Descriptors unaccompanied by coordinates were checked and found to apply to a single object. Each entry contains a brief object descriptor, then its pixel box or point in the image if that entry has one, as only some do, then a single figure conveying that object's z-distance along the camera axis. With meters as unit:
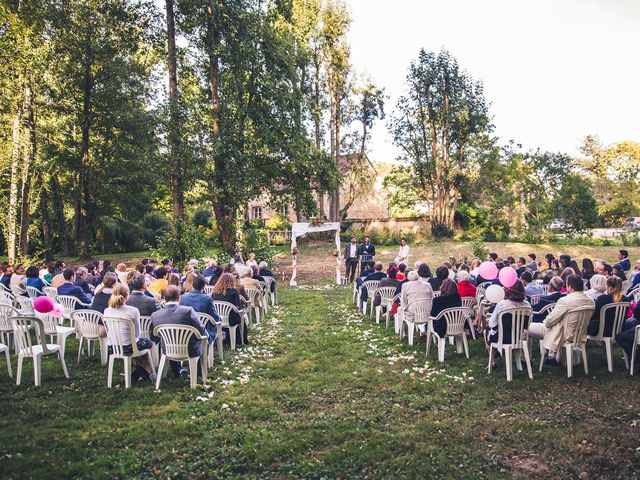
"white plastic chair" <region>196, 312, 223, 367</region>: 6.97
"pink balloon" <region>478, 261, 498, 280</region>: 9.34
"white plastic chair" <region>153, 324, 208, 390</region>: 6.01
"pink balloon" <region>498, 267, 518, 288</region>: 6.31
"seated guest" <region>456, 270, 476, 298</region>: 8.38
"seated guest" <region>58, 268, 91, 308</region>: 8.41
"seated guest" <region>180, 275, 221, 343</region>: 6.97
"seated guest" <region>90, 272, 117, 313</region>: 7.31
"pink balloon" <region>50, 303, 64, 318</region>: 7.12
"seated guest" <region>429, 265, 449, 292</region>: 8.50
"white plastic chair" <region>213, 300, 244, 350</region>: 8.09
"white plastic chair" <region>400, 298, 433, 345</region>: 8.16
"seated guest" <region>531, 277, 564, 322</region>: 7.36
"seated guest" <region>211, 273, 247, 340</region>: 8.15
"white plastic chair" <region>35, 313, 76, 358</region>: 7.07
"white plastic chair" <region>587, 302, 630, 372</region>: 6.45
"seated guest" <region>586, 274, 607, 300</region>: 6.96
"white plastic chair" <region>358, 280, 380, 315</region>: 11.20
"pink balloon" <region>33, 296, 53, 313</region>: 6.58
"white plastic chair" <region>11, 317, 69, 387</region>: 6.09
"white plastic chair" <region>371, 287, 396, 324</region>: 10.42
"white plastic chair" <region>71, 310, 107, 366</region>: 6.98
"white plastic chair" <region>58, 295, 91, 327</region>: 8.30
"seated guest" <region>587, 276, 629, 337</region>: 6.54
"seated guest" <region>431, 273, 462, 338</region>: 7.59
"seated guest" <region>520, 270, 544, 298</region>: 8.01
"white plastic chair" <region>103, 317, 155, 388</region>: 6.07
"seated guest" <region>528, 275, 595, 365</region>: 6.12
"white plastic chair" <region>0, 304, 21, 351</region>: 7.09
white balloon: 7.20
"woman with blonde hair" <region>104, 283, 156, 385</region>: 6.11
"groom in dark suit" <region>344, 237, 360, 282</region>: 17.81
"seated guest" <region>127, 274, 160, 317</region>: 6.89
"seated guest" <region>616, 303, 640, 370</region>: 6.30
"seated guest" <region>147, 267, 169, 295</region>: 8.72
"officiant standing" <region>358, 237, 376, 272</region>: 17.08
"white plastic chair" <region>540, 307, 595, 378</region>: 6.14
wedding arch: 17.34
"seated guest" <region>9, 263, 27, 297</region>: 9.65
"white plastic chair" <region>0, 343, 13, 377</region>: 6.05
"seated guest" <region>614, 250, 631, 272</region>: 10.84
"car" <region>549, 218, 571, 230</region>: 29.52
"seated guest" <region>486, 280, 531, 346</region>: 6.31
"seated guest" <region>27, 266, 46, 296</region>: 9.59
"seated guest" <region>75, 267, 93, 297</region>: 9.32
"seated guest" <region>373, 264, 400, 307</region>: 10.38
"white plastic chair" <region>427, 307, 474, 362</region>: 7.49
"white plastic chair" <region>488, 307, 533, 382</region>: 6.28
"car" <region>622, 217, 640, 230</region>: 43.79
